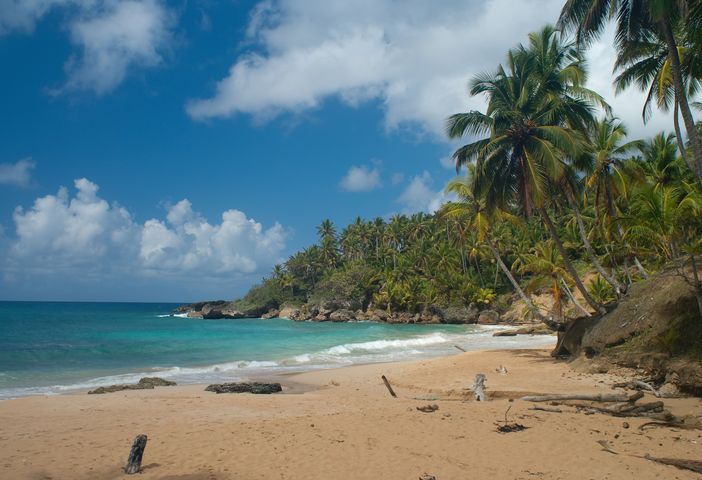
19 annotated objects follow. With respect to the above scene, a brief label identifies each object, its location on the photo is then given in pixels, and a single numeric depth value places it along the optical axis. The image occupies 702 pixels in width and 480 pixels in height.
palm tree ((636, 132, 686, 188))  20.66
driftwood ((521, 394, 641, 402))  9.51
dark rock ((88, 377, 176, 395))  14.90
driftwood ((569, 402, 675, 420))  8.66
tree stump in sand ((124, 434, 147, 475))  6.59
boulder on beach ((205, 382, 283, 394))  14.56
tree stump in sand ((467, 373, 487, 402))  11.30
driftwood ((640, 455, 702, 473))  6.09
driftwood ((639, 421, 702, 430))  7.77
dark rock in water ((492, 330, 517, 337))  37.88
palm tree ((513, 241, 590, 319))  19.59
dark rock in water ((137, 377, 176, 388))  16.01
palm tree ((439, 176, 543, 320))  20.69
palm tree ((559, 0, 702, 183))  11.09
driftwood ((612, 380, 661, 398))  10.52
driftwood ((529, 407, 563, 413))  9.32
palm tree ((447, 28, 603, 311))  15.81
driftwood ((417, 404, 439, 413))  9.77
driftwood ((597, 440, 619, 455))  6.88
